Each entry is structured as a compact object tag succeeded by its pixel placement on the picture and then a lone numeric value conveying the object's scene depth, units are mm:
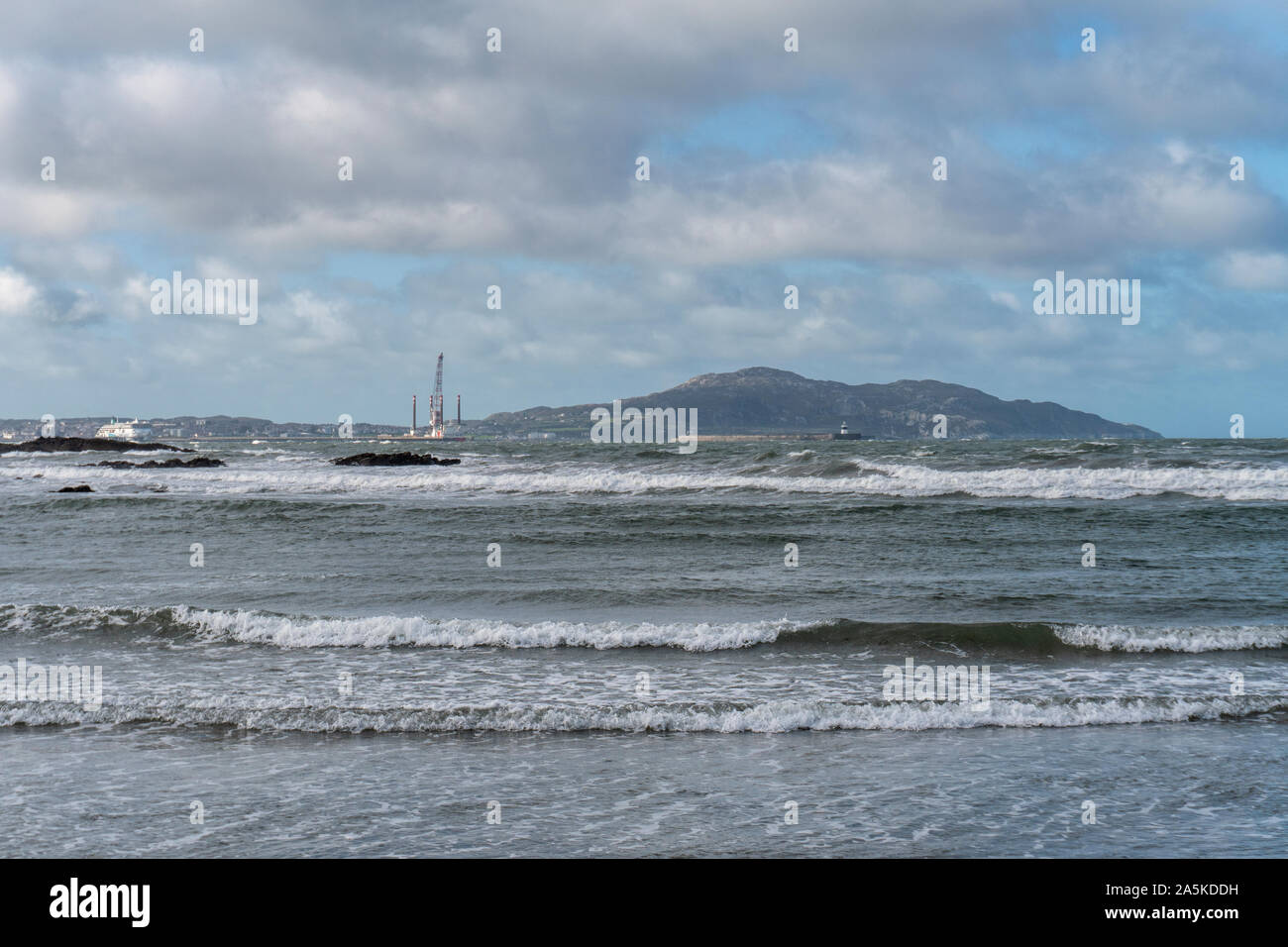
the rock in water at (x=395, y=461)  54312
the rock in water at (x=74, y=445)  74488
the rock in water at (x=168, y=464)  51594
